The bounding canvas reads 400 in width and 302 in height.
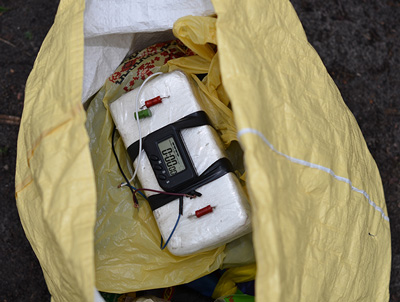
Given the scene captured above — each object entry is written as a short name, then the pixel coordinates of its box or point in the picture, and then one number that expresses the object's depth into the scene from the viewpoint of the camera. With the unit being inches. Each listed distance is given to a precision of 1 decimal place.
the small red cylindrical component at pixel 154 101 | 33.7
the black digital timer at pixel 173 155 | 32.6
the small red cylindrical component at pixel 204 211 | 31.7
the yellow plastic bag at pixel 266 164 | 22.9
